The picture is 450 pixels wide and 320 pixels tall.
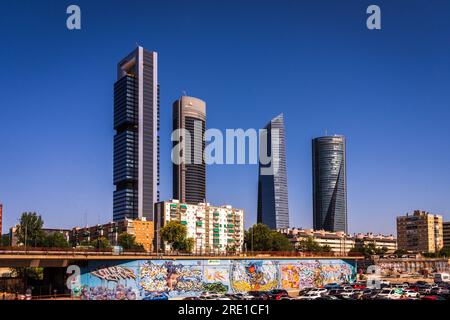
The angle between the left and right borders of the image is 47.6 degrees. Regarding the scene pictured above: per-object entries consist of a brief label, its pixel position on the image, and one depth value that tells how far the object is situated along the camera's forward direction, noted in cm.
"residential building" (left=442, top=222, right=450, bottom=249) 19750
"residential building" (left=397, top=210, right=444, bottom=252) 18875
